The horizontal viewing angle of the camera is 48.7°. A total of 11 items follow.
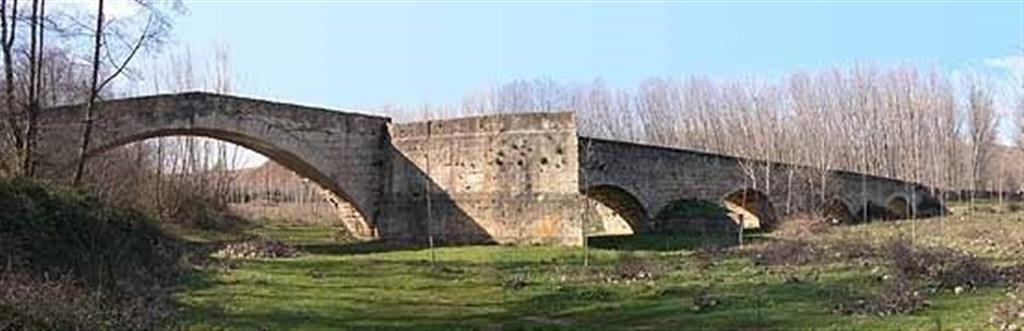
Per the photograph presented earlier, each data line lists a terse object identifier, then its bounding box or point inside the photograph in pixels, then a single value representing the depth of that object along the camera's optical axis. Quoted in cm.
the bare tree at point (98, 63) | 2837
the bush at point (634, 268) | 2486
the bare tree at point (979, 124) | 8462
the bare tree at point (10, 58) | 2484
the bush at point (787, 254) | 2680
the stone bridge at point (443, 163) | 3906
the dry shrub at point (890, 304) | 1591
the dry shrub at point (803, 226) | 4178
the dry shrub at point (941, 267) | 1938
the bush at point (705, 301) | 1823
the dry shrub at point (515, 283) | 2390
